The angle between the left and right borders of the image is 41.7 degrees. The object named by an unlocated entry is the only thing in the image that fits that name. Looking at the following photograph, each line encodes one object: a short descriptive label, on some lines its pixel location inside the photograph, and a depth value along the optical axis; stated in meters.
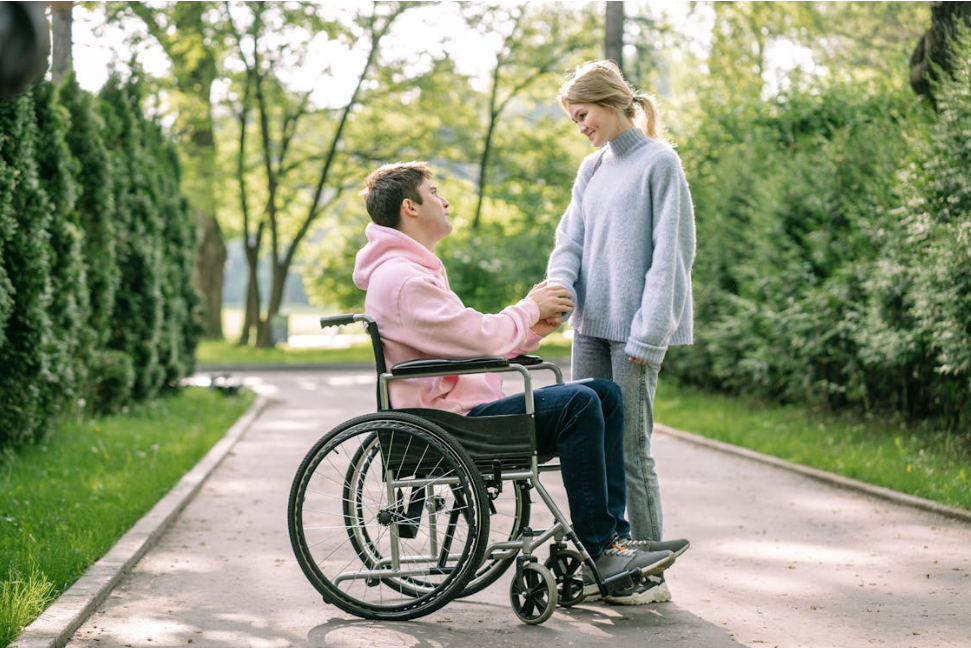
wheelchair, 4.41
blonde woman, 4.77
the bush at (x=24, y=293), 8.39
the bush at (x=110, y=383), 11.70
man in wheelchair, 4.52
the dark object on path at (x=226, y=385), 15.45
